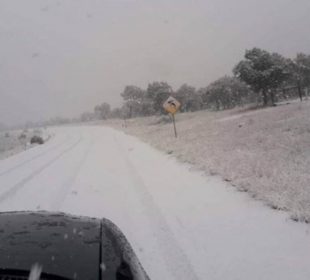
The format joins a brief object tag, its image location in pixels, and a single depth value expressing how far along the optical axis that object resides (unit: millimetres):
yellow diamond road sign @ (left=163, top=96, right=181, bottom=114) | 20859
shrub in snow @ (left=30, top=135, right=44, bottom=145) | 36344
